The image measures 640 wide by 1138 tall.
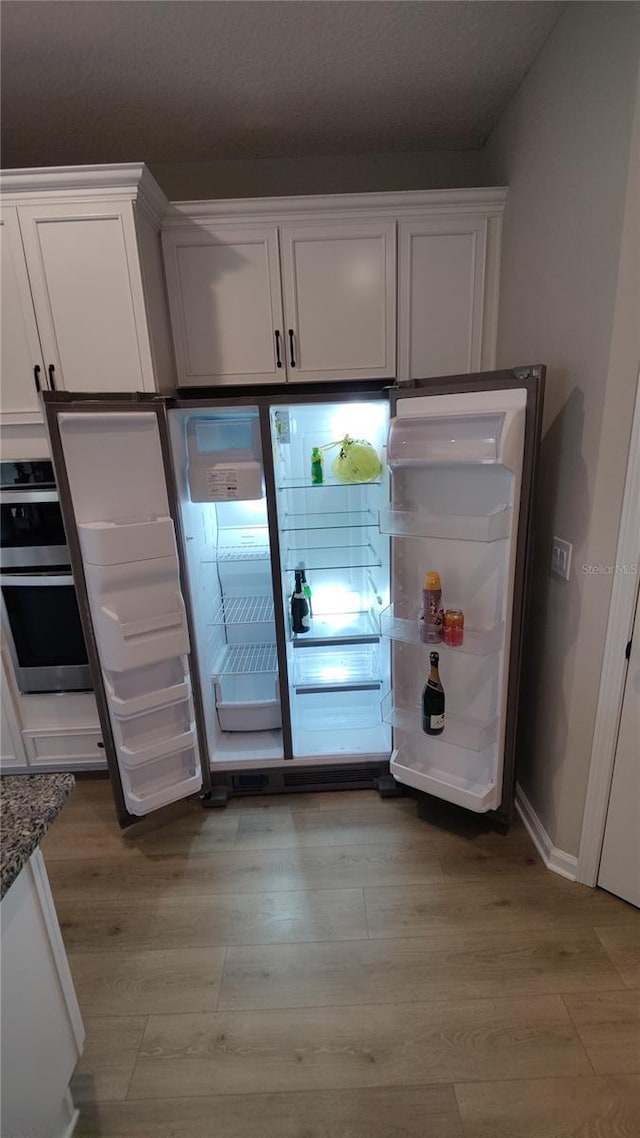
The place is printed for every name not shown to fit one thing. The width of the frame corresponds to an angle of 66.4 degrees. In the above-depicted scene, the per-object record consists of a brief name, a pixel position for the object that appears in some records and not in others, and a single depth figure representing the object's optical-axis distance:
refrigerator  1.69
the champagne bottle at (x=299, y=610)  2.37
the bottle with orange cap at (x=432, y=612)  1.79
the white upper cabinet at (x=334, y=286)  2.01
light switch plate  1.67
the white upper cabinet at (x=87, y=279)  1.75
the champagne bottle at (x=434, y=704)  1.92
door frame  1.42
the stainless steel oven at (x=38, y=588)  2.02
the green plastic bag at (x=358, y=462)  2.02
